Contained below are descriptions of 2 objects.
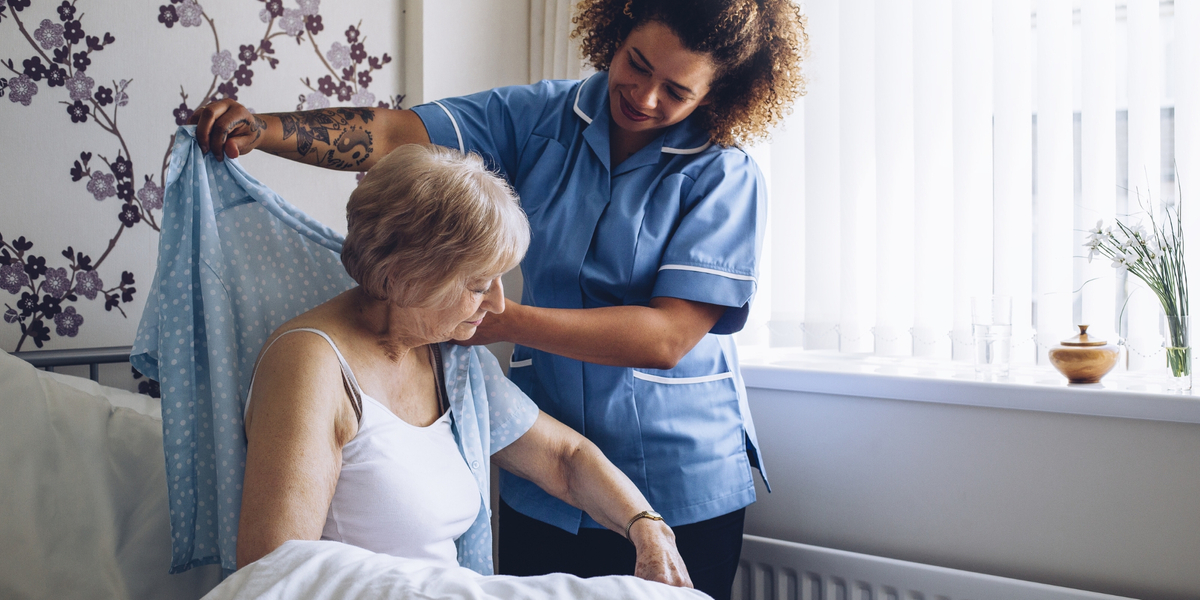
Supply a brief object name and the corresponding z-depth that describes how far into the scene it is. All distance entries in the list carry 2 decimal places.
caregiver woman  1.33
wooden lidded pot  1.64
